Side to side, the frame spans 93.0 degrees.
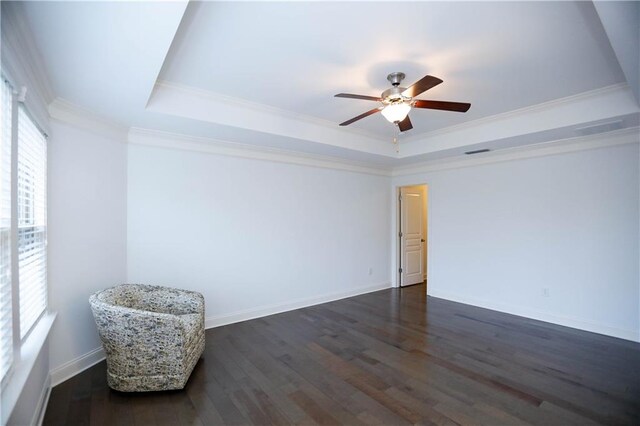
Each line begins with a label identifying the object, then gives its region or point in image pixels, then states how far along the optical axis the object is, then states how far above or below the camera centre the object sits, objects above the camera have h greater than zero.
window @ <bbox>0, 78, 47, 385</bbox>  1.79 -0.10
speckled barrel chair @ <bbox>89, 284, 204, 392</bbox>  2.49 -1.13
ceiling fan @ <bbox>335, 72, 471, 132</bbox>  2.55 +0.96
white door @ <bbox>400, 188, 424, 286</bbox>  6.60 -0.54
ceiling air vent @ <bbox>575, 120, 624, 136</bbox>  3.42 +0.98
